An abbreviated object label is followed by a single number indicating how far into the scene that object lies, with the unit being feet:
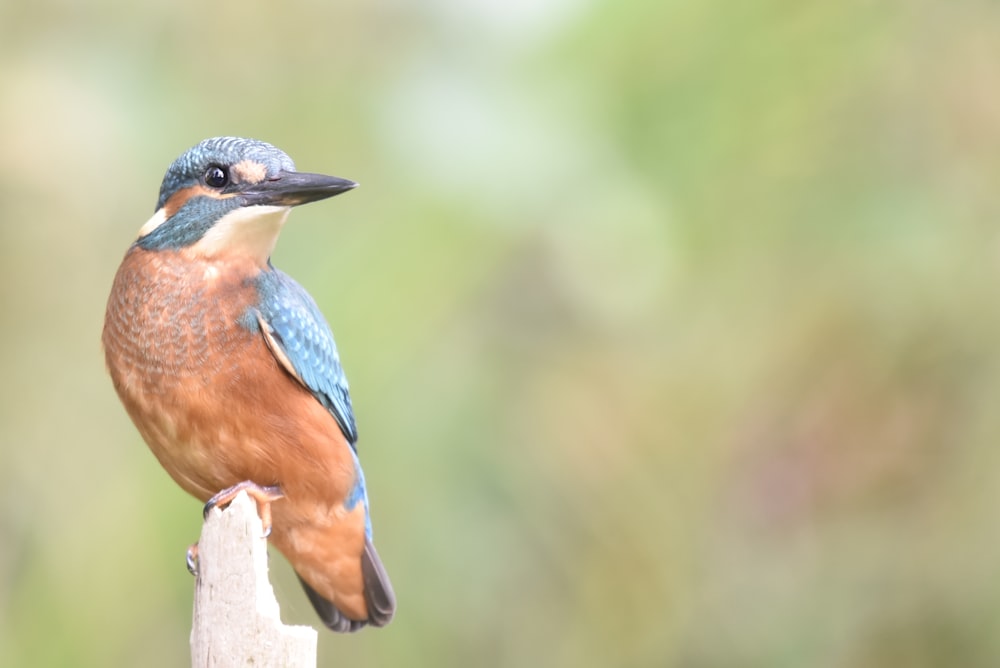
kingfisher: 17.54
